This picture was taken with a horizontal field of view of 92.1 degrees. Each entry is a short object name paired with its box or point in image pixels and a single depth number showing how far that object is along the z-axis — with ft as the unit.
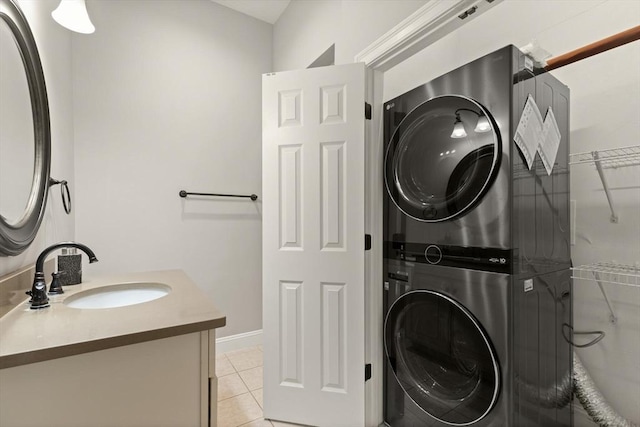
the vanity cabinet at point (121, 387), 2.15
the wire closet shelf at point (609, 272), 4.17
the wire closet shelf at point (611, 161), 4.21
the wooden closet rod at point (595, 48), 3.36
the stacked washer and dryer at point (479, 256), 3.65
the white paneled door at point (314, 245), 5.40
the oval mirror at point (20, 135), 3.21
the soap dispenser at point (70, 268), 4.25
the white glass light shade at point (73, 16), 4.35
